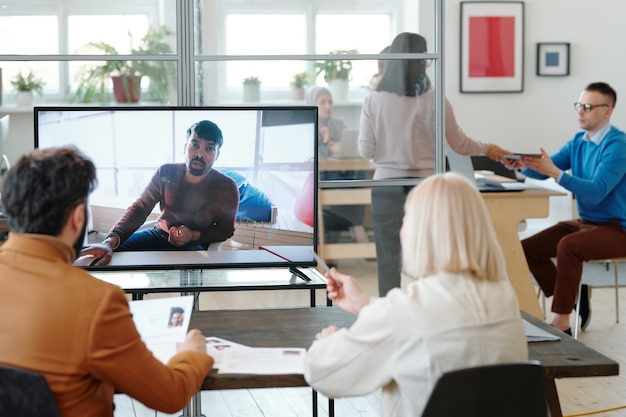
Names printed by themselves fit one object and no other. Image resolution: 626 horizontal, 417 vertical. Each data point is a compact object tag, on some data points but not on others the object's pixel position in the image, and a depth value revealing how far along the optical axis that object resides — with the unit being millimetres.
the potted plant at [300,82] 3893
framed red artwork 7539
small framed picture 7648
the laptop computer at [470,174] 4754
